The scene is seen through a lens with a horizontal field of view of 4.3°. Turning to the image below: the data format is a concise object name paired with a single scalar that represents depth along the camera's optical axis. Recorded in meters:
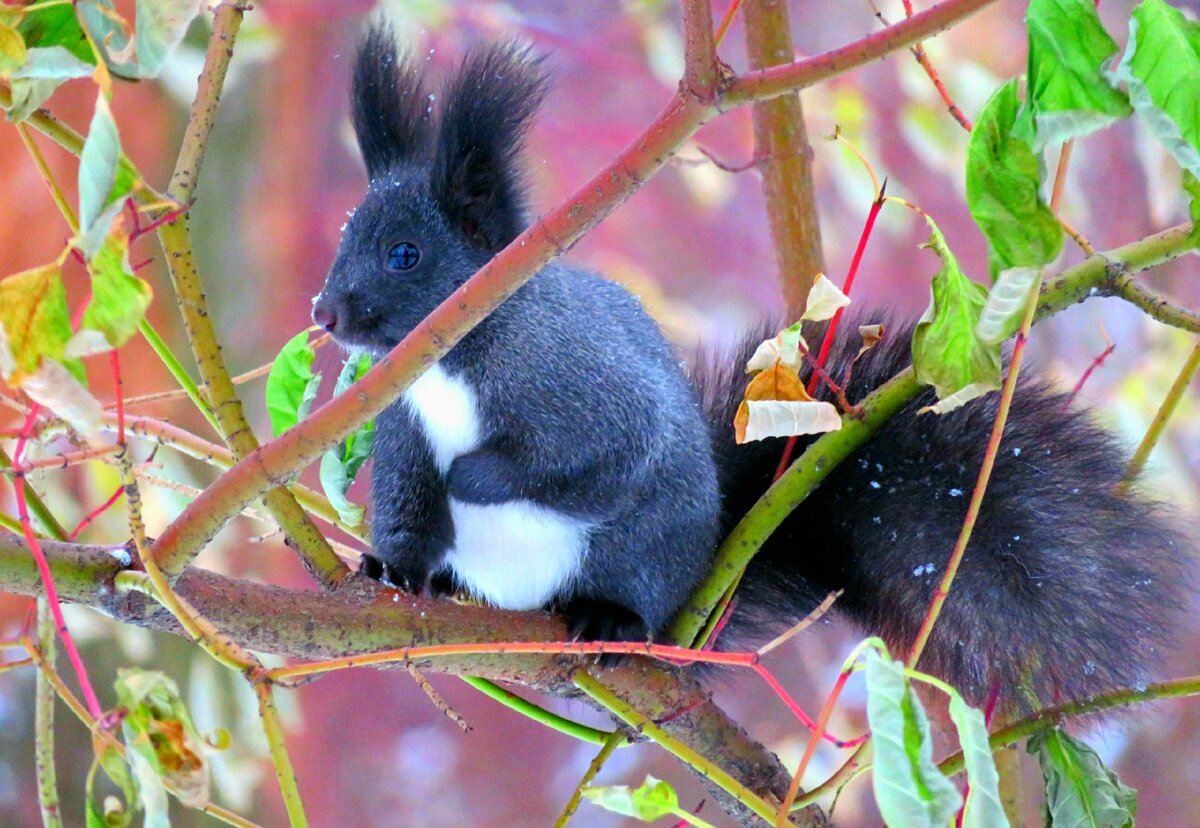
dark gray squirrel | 4.83
